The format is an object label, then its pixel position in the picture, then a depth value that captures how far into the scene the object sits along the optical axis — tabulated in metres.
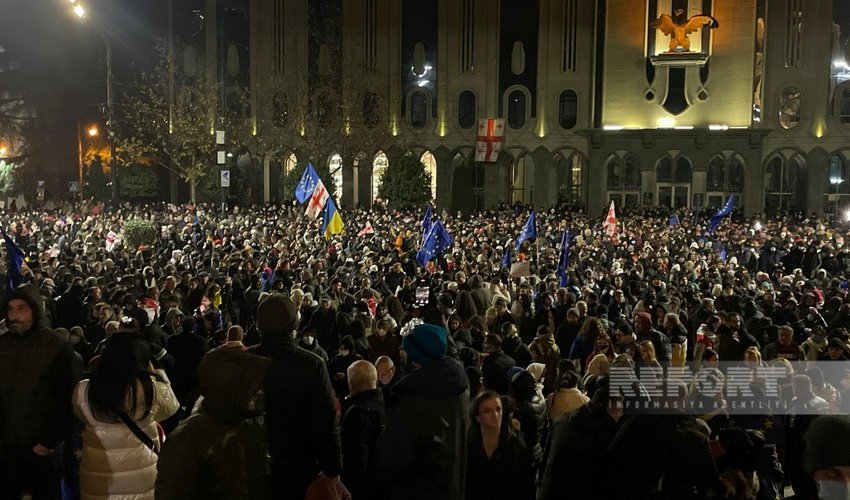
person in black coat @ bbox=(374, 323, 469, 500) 4.30
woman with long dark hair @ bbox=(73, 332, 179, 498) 4.75
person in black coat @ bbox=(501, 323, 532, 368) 9.01
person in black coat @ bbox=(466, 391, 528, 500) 4.98
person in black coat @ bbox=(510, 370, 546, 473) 5.97
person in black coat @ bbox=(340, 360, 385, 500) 5.75
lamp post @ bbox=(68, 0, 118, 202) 23.80
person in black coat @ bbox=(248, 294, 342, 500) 4.68
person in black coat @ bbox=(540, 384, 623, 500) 5.00
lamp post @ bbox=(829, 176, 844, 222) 47.59
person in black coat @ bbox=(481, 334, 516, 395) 7.06
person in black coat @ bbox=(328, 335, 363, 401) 8.01
